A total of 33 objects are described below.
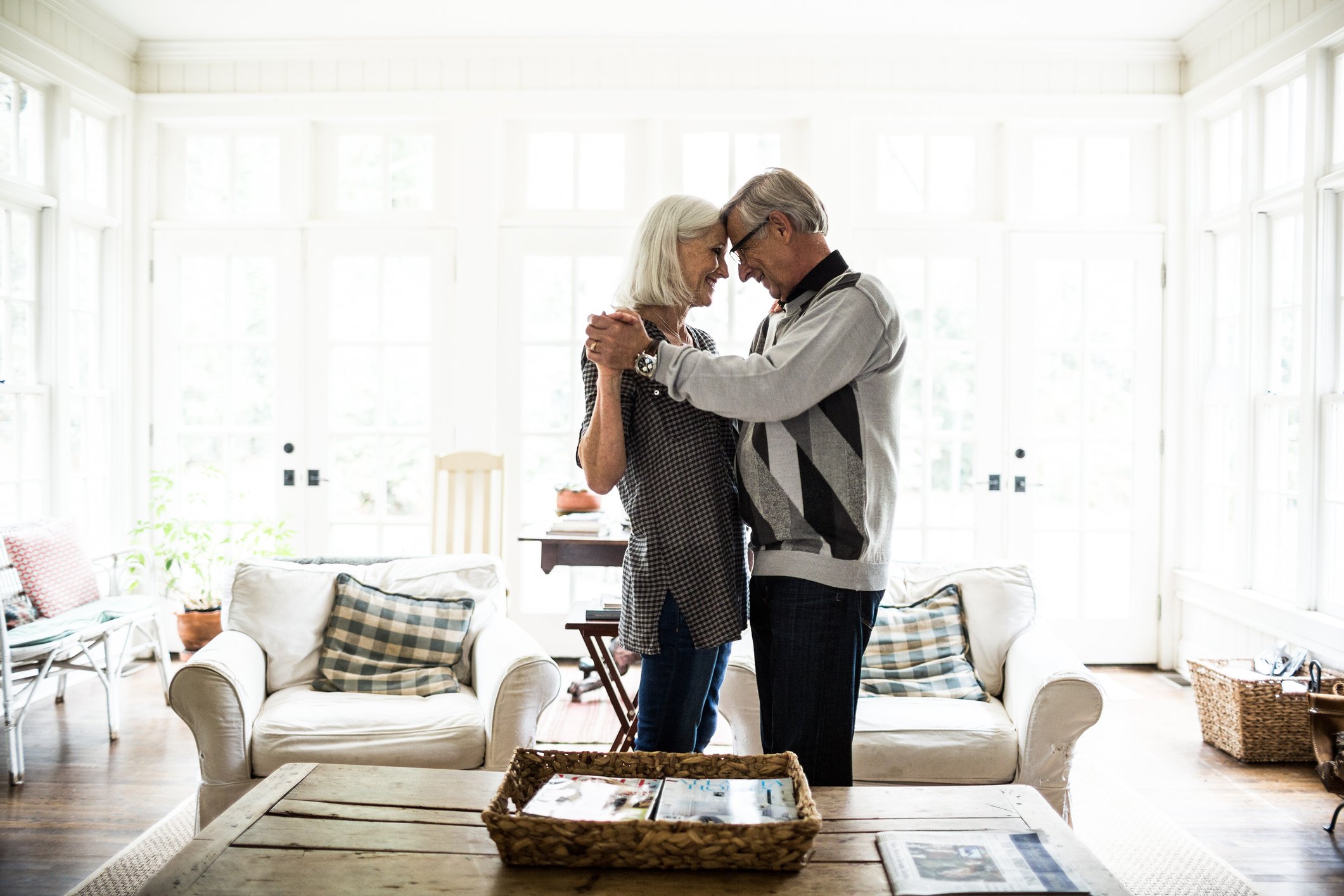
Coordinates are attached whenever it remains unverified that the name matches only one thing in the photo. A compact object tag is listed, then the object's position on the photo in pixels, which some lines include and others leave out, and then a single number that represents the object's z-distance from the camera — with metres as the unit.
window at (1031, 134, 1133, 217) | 4.82
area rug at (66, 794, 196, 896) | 2.43
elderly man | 1.57
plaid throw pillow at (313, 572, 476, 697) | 2.88
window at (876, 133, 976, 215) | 4.81
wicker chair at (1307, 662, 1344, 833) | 2.93
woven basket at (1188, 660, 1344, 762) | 3.43
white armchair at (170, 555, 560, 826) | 2.51
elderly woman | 1.66
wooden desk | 3.31
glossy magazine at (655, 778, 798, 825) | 1.42
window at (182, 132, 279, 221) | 4.91
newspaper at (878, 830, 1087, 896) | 1.29
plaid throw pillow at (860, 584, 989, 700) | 2.85
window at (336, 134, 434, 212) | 4.88
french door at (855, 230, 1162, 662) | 4.77
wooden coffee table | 1.31
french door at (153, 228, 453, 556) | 4.85
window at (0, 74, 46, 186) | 4.06
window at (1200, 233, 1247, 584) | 4.39
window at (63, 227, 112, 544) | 4.55
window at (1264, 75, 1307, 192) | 3.96
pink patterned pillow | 3.64
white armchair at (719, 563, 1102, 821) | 2.55
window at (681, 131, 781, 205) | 4.82
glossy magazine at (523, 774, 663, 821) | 1.44
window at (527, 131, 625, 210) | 4.84
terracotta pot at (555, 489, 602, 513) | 3.71
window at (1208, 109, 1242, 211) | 4.43
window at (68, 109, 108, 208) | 4.53
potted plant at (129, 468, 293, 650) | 4.55
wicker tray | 1.33
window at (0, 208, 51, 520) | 4.06
